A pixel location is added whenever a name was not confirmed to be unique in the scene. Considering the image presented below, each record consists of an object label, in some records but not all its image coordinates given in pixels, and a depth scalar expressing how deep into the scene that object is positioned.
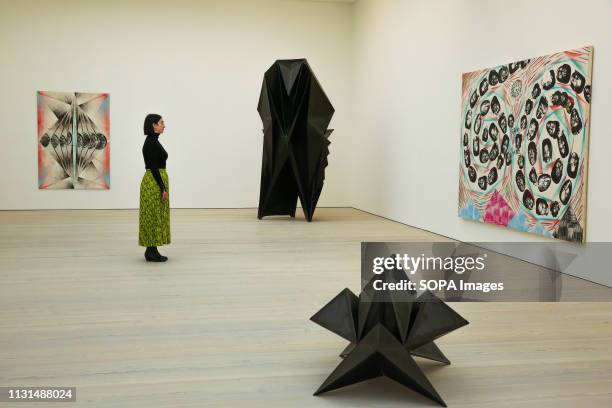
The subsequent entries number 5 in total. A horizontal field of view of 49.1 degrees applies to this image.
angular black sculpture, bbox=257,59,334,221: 9.88
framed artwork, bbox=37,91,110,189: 11.50
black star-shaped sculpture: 3.04
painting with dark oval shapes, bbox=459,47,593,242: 5.89
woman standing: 6.28
